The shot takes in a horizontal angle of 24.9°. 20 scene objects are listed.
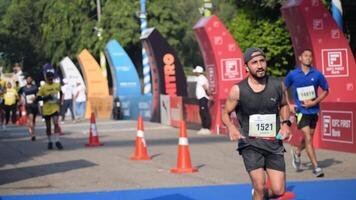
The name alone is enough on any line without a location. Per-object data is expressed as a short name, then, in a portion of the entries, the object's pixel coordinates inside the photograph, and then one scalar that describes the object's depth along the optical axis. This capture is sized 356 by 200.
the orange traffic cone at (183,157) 13.14
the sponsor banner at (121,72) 35.84
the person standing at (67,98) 31.53
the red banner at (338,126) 15.62
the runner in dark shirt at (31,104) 21.11
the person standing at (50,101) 18.05
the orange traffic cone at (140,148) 15.40
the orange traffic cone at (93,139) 19.28
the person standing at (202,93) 22.02
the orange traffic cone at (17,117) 35.31
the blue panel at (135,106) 31.89
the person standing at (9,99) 30.42
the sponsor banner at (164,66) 29.59
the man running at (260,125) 7.82
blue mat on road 10.43
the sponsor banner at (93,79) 41.12
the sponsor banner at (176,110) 26.05
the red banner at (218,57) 22.69
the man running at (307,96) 11.98
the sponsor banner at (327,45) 17.98
